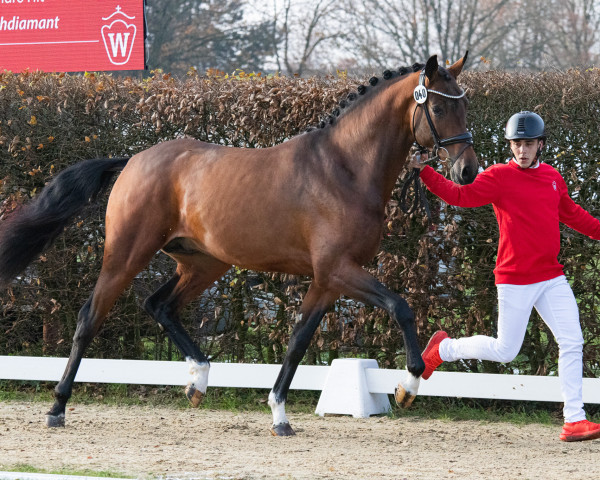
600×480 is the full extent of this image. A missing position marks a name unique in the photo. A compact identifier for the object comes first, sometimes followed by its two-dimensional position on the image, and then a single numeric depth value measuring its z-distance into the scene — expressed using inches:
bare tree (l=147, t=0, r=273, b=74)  2298.2
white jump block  478.6
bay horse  387.2
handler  376.8
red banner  637.9
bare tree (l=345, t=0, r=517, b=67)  2036.2
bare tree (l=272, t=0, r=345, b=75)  2186.3
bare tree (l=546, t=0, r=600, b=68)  2160.4
